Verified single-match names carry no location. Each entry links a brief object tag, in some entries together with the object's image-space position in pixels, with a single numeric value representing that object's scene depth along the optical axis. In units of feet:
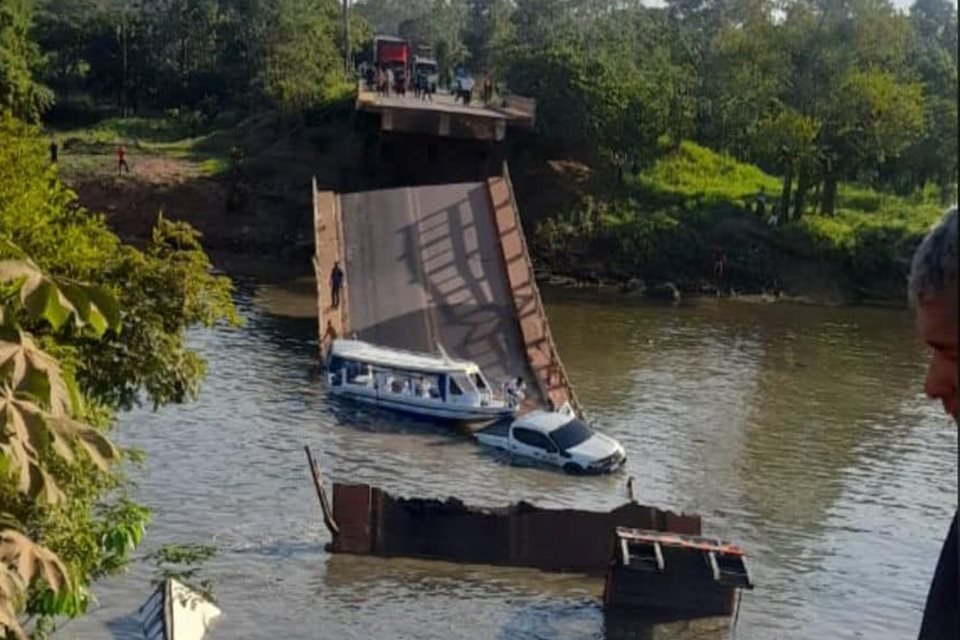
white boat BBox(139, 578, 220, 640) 66.23
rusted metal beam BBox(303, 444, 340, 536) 81.13
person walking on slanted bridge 137.59
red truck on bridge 253.44
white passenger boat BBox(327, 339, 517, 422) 113.29
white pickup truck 101.96
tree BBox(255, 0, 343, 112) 220.43
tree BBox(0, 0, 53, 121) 196.03
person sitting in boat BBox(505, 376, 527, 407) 114.42
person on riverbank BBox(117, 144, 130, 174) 204.03
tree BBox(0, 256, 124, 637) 27.40
